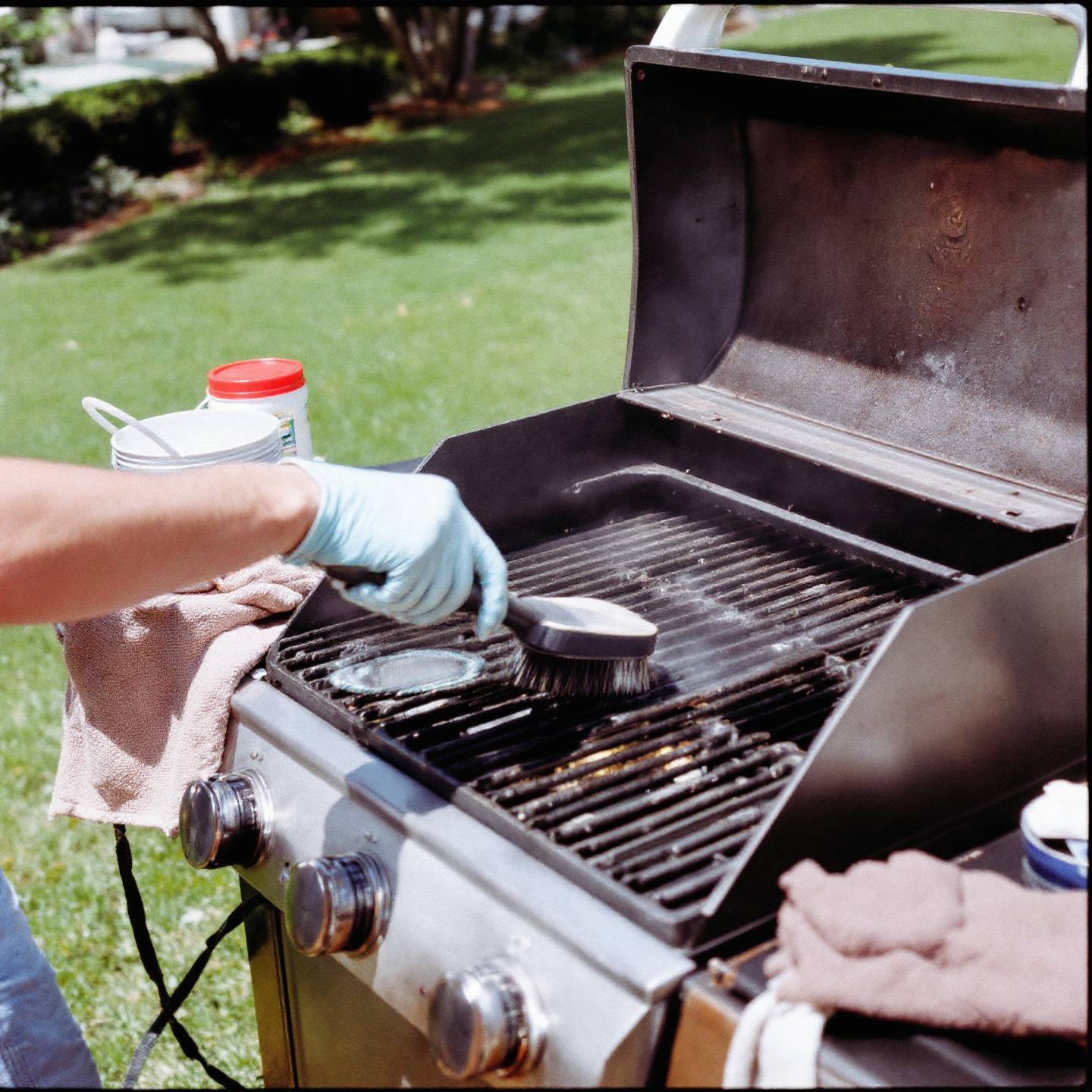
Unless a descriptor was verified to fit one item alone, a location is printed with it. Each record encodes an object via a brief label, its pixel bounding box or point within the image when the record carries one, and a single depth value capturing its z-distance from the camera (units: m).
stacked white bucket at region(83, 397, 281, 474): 1.86
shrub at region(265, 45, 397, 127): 12.90
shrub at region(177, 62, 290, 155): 11.70
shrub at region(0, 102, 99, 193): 10.01
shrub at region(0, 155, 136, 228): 10.16
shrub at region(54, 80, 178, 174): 10.80
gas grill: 1.23
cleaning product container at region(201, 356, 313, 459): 2.12
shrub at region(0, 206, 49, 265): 9.56
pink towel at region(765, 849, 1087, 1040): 1.04
